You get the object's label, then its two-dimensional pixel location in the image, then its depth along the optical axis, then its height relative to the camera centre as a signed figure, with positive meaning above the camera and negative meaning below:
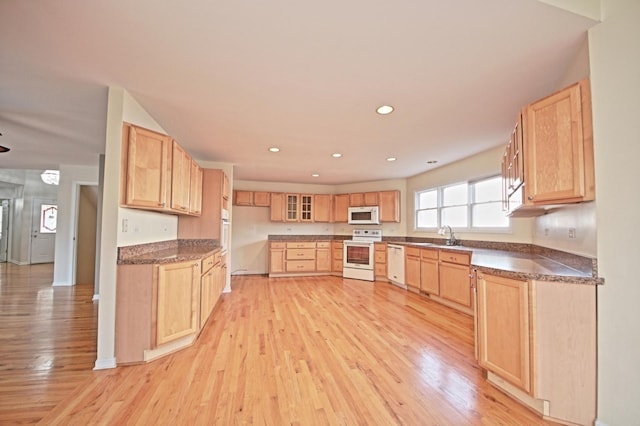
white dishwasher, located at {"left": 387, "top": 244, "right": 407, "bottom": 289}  5.28 -0.79
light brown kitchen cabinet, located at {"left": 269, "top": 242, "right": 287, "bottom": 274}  6.26 -0.78
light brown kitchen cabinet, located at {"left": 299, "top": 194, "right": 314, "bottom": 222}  6.76 +0.40
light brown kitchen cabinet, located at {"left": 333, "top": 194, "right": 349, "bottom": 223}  6.77 +0.41
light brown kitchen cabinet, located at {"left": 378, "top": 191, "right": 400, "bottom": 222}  6.12 +0.43
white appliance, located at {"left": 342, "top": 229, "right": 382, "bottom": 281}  5.97 -0.72
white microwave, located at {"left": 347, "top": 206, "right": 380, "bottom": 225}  6.25 +0.20
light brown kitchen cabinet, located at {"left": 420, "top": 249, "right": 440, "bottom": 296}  4.25 -0.76
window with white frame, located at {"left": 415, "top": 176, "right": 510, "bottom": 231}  4.04 +0.34
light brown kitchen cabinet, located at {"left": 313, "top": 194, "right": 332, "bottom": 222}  6.84 +0.42
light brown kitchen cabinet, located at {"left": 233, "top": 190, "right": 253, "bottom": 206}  6.36 +0.59
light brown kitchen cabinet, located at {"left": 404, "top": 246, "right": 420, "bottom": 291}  4.74 -0.76
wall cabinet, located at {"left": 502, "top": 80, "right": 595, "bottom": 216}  1.64 +0.50
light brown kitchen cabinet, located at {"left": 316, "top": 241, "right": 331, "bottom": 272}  6.52 -0.77
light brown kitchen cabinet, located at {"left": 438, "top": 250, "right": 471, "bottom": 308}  3.65 -0.73
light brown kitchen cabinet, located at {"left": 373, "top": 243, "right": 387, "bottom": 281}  5.85 -0.77
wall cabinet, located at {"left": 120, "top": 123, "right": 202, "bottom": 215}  2.35 +0.48
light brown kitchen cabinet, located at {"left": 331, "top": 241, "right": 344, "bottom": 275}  6.50 -0.78
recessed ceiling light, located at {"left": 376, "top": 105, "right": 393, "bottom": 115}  2.59 +1.13
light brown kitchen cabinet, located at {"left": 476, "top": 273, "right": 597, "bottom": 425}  1.59 -0.75
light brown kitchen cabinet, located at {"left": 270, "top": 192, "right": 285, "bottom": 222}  6.54 +0.40
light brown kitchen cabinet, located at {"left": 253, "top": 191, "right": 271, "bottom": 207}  6.48 +0.59
